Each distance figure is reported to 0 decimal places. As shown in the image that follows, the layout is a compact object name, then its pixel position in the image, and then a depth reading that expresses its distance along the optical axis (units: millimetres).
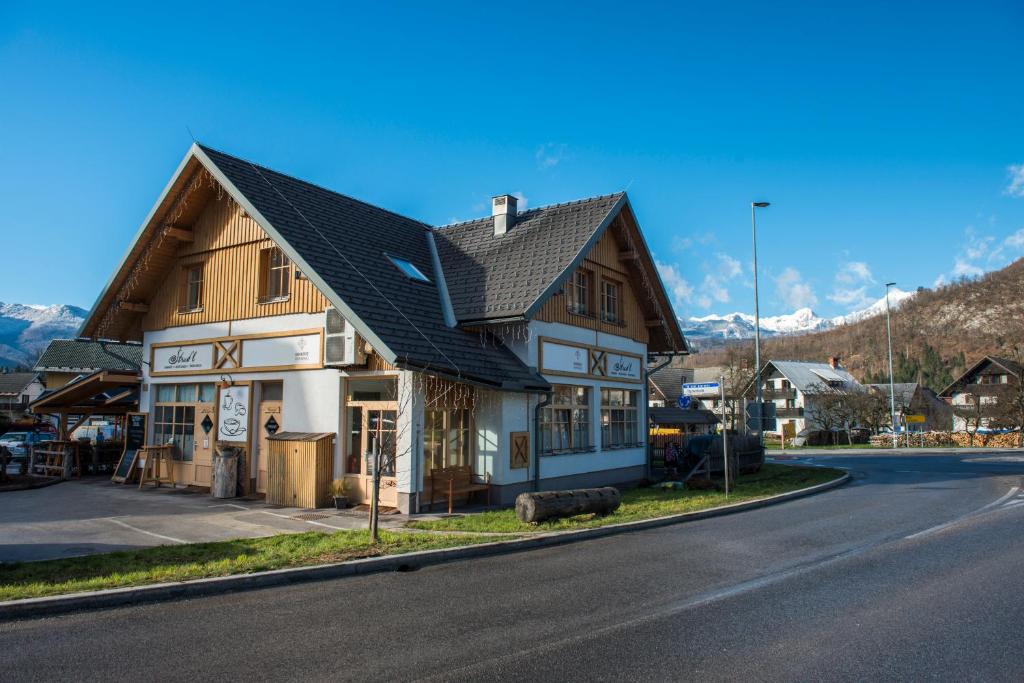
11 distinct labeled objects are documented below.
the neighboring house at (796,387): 72875
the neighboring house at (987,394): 52906
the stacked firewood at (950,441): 47844
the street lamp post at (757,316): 28262
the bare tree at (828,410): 57781
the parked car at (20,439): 36512
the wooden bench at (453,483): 14422
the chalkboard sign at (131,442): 19328
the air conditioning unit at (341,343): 14297
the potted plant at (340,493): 14555
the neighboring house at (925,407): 68688
